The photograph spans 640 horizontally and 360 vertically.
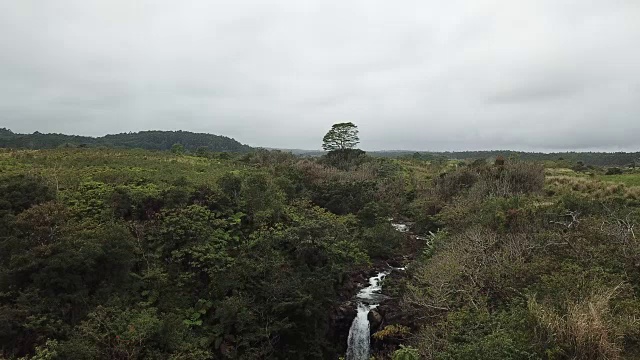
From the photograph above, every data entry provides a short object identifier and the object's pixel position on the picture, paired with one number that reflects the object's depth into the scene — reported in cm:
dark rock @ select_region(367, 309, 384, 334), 1931
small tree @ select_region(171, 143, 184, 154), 6778
